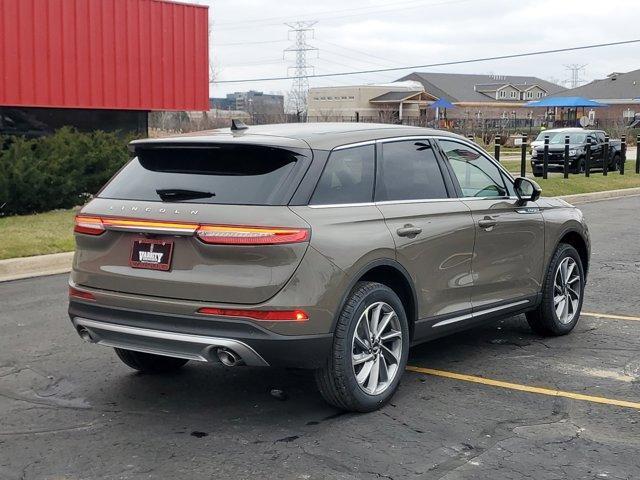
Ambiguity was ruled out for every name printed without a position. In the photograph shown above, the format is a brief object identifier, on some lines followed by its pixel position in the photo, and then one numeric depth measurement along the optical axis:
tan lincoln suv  4.61
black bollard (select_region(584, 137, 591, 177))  25.67
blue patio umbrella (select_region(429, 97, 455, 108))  55.74
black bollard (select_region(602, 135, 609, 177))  27.09
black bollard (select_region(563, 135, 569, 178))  24.44
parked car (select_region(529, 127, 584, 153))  30.82
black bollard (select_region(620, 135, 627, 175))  28.76
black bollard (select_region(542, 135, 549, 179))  23.91
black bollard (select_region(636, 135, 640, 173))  28.05
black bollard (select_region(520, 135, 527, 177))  22.98
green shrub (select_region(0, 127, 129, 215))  13.52
